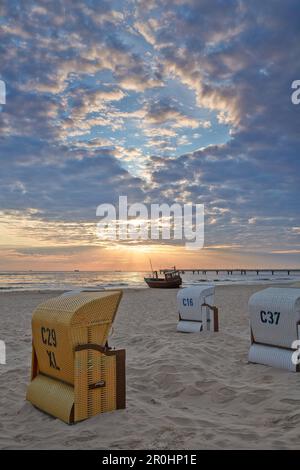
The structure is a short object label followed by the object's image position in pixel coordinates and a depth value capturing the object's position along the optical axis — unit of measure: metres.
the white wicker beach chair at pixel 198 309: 11.00
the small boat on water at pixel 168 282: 45.03
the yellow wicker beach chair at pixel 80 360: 4.89
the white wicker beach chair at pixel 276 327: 6.96
